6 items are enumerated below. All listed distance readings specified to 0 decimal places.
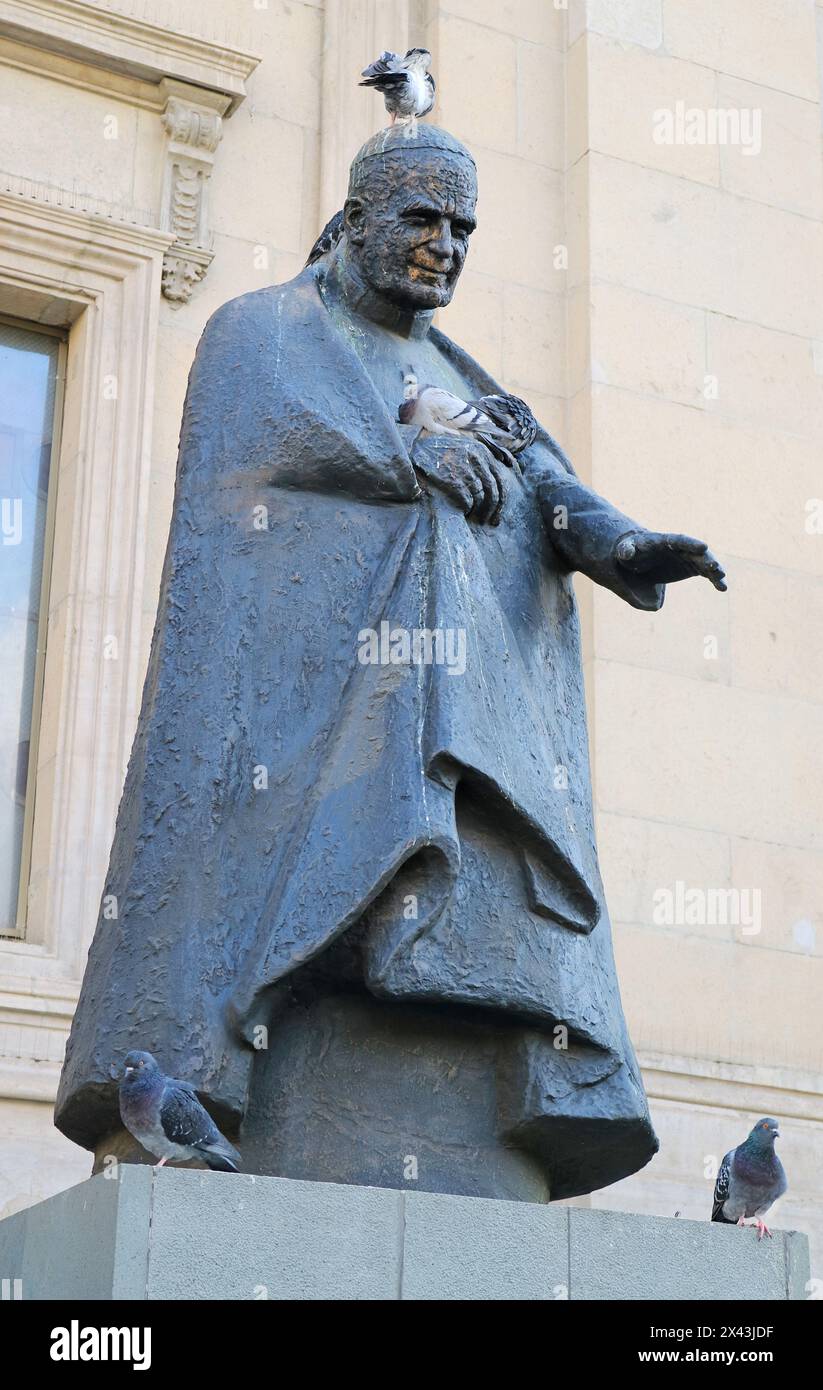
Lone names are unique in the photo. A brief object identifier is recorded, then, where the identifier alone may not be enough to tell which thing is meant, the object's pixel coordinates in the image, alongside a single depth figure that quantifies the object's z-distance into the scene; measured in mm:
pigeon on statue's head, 5121
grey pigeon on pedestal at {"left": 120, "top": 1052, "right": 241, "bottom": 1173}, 4039
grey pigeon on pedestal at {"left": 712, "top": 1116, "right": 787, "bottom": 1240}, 5367
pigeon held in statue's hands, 4914
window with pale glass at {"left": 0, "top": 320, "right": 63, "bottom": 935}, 9531
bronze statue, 4340
